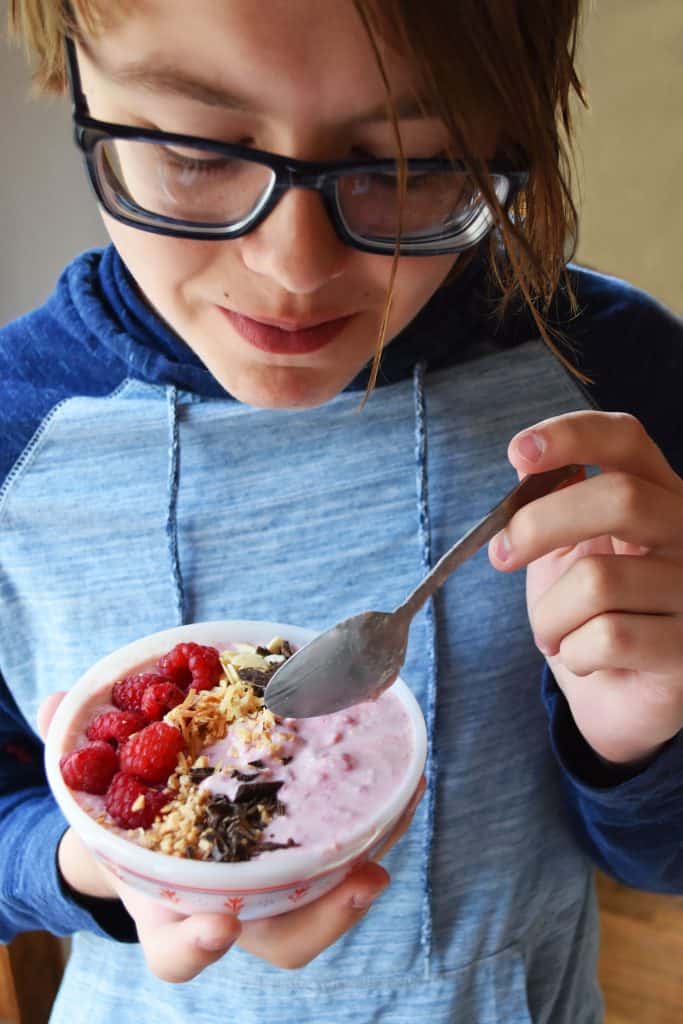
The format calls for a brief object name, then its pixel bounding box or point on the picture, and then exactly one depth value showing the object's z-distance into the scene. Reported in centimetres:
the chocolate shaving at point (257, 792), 58
